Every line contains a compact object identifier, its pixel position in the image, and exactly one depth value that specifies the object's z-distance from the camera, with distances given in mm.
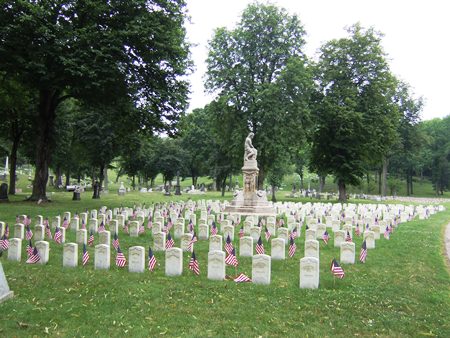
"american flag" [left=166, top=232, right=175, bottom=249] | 10867
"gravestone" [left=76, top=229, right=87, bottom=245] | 11586
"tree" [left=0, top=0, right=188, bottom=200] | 18281
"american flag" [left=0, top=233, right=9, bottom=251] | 10070
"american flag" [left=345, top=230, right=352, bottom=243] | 11609
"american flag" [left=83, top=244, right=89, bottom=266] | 9086
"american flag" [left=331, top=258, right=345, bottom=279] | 8266
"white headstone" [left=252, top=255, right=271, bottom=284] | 7867
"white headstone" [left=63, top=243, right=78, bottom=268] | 8953
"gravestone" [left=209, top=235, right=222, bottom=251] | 10617
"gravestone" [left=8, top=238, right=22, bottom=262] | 9445
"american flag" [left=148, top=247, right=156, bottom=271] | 8773
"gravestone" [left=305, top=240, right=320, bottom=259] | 10047
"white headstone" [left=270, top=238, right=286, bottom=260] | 10434
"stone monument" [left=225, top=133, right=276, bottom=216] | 22000
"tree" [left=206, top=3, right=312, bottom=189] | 30547
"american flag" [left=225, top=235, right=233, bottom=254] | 9759
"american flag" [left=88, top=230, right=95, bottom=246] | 11479
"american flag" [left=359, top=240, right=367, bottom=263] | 10242
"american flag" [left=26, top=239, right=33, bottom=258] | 9259
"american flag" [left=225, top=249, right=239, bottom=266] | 9383
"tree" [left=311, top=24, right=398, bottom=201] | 35812
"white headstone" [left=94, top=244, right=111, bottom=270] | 8820
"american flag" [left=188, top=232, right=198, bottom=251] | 10930
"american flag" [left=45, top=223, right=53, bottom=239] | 12572
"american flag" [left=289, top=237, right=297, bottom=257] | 10719
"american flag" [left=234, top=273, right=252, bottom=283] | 8016
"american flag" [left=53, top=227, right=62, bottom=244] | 11766
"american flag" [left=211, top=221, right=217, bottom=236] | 13577
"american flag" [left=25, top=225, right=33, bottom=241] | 11519
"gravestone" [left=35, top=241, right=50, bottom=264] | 9172
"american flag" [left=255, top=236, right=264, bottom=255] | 10062
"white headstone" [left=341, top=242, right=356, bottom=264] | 10125
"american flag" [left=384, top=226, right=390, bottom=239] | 14469
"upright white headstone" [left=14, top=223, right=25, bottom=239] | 12148
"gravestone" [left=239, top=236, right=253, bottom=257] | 10750
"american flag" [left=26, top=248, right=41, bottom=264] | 9141
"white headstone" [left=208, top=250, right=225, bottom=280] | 8148
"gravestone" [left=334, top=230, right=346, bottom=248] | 12531
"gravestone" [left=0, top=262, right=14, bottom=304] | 6415
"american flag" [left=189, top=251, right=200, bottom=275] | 8576
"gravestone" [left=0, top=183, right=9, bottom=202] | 23662
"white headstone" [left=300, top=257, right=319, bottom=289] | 7647
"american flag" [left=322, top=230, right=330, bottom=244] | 13394
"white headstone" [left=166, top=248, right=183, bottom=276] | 8430
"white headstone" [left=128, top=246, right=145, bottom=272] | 8555
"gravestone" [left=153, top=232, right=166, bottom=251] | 11141
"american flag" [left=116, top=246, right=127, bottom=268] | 9000
